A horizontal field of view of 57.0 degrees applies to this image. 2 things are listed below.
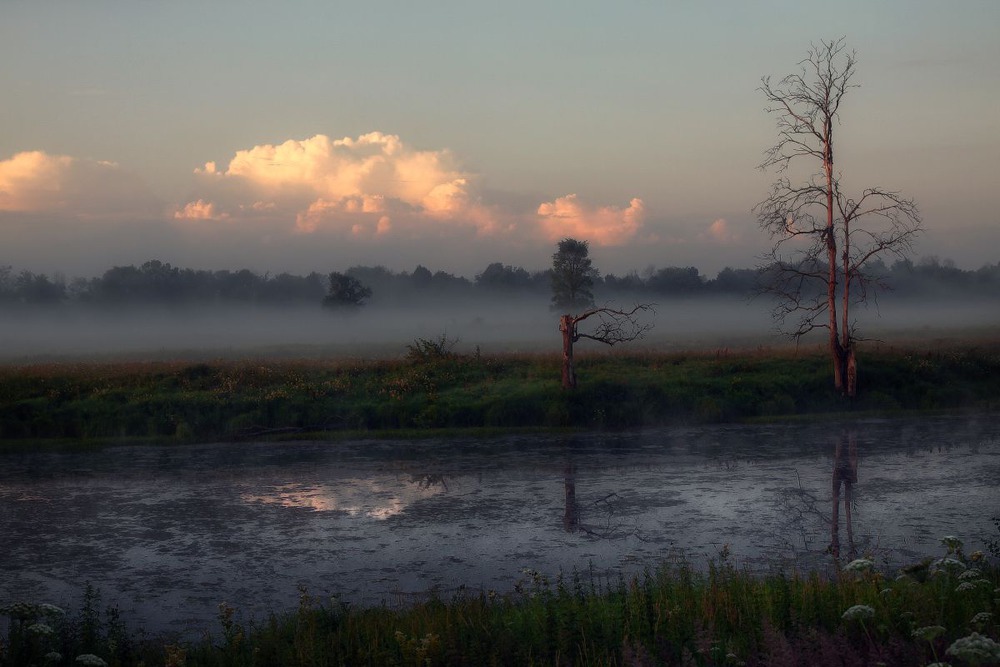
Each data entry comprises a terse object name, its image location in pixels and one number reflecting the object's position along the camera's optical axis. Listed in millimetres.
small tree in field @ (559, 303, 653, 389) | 25703
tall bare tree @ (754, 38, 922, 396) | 27172
